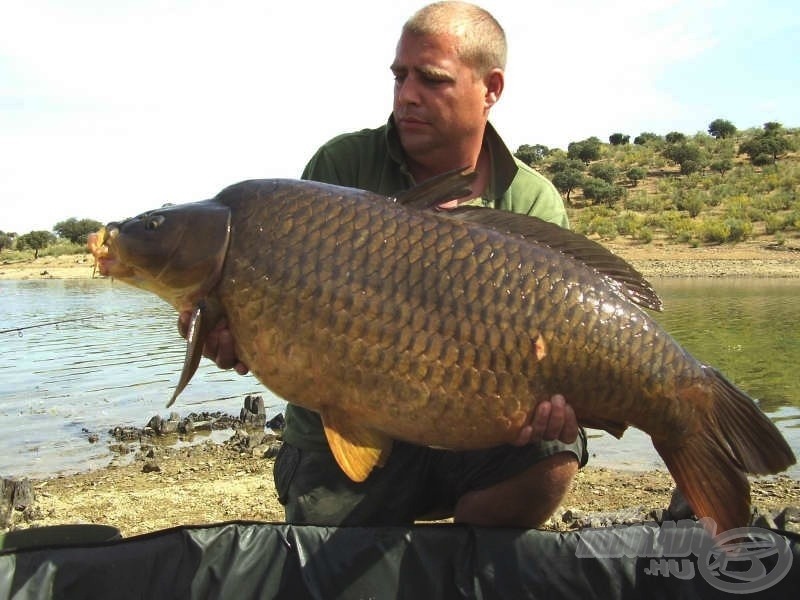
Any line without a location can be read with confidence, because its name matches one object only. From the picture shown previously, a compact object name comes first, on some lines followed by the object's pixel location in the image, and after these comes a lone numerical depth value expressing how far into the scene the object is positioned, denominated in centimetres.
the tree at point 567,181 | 3137
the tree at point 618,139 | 4562
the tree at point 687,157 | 3250
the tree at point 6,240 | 4327
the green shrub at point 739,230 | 2041
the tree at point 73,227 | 4119
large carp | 182
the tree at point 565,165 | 3481
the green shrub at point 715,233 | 2027
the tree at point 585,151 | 3841
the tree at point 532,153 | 4032
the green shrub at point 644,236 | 2096
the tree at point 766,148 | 3250
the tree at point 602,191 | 2914
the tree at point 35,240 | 3931
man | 242
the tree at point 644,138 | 4378
